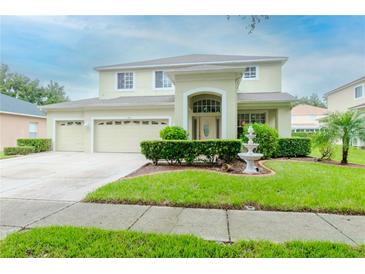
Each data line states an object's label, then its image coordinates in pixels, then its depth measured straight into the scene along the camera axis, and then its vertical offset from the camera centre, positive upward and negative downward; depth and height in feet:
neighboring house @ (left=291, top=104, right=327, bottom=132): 107.45 +10.63
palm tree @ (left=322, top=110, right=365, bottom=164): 30.19 +1.49
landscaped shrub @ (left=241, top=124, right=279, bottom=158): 32.55 -0.12
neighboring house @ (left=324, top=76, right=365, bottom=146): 66.85 +14.70
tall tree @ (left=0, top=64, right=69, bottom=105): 118.11 +29.00
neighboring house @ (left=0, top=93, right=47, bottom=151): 60.08 +5.22
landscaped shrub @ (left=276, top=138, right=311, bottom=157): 36.88 -1.51
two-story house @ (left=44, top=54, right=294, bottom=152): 38.14 +7.36
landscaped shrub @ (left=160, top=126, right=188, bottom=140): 32.94 +0.78
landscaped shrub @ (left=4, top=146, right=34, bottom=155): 46.34 -2.63
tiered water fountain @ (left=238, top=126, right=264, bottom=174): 24.70 -2.17
